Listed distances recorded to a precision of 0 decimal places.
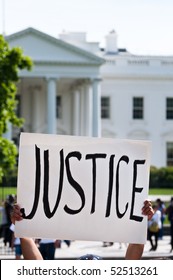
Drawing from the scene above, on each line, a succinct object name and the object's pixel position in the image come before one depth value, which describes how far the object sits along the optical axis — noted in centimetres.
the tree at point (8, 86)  2311
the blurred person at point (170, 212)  1988
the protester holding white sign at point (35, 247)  374
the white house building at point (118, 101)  5406
